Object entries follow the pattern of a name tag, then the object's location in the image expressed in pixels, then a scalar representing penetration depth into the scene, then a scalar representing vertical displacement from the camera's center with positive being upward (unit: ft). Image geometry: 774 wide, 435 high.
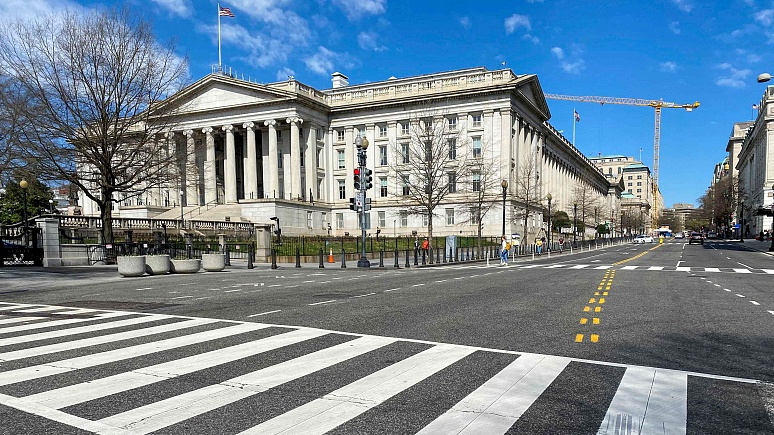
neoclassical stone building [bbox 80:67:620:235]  207.51 +37.25
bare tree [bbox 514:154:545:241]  204.27 +15.40
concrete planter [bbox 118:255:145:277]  68.54 -5.21
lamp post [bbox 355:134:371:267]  91.49 +7.35
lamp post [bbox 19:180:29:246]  93.40 +1.16
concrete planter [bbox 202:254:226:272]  82.17 -5.81
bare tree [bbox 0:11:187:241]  86.53 +21.96
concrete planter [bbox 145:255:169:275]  72.93 -5.41
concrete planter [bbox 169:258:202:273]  77.15 -6.05
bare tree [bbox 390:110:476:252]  126.11 +23.43
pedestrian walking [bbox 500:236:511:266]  103.19 -6.80
